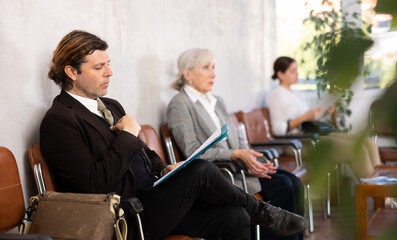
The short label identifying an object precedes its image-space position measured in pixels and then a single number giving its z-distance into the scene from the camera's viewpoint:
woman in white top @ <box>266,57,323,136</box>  4.90
